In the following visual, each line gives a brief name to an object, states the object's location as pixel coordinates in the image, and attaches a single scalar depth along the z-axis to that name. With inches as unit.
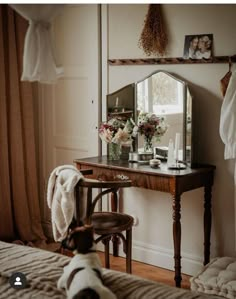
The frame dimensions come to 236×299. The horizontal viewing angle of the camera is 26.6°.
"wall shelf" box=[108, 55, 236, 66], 128.0
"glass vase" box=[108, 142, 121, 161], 144.4
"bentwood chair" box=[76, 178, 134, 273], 114.8
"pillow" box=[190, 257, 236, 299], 108.3
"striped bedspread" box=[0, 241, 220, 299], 64.9
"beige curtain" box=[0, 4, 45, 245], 155.9
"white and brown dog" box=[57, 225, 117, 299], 58.6
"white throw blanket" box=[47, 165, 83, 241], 116.4
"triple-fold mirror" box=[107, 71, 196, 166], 134.5
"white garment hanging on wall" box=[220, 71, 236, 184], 121.7
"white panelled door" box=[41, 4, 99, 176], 156.8
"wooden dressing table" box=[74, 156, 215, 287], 123.6
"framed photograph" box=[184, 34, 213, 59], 130.6
